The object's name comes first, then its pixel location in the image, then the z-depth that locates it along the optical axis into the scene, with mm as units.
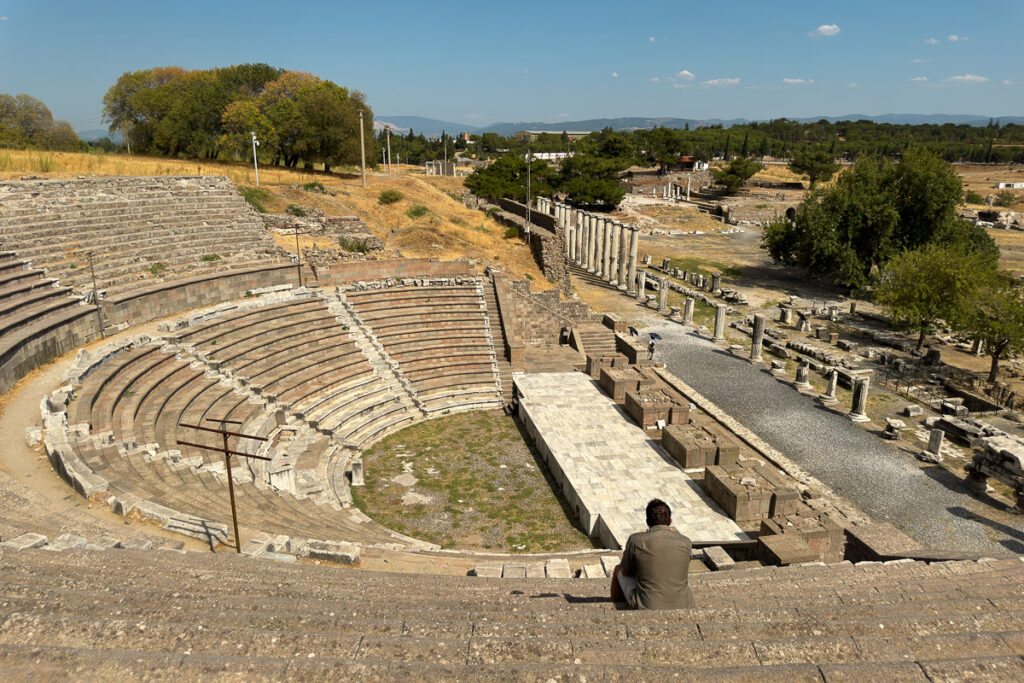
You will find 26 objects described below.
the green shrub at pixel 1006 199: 90500
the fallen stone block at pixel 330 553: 12109
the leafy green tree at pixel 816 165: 98562
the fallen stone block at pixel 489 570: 12344
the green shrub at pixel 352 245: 36062
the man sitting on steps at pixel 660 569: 7109
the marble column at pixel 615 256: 45781
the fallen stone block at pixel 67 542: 9633
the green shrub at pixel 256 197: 37031
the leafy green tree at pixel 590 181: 71125
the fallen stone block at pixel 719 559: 13500
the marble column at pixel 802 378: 27172
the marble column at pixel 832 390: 25484
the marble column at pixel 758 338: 30734
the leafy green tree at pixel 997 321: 26656
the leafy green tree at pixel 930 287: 31359
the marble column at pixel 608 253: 46406
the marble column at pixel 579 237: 50406
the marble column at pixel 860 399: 23828
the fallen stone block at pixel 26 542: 9227
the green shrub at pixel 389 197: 45469
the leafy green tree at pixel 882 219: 42625
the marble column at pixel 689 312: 36938
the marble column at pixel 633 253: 44875
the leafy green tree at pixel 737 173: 94062
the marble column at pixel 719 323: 33531
